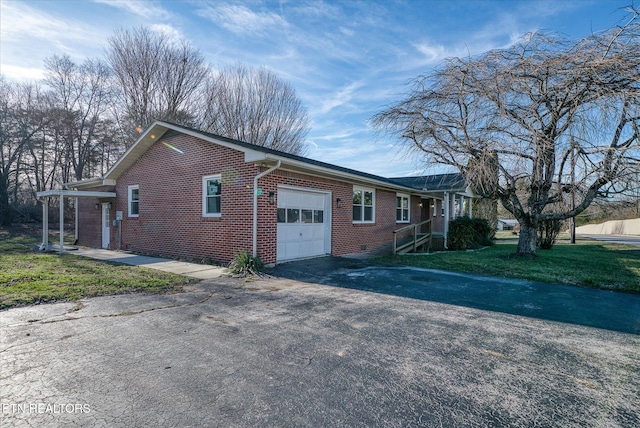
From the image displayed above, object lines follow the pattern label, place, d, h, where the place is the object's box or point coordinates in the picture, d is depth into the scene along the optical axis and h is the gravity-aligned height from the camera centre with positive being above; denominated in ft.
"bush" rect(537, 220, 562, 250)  52.75 -3.01
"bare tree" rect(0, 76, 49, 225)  72.43 +19.81
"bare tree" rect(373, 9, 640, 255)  26.20 +9.62
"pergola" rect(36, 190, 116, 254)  40.58 +2.44
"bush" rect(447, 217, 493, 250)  52.42 -3.44
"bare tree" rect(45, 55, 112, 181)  77.56 +27.52
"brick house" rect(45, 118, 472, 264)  29.32 +1.23
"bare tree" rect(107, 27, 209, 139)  70.38 +31.88
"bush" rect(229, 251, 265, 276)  26.58 -4.38
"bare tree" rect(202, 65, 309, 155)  79.05 +27.34
